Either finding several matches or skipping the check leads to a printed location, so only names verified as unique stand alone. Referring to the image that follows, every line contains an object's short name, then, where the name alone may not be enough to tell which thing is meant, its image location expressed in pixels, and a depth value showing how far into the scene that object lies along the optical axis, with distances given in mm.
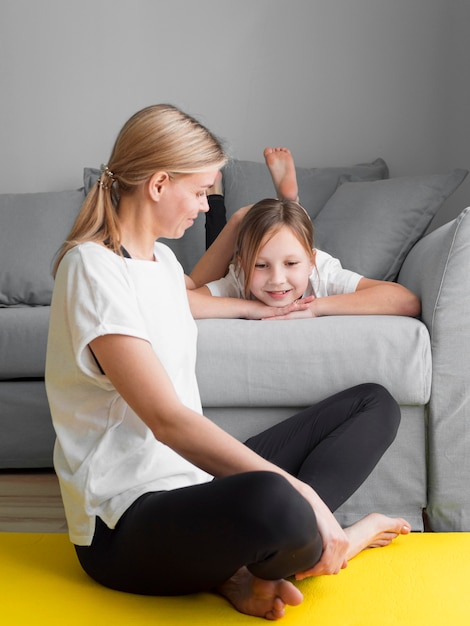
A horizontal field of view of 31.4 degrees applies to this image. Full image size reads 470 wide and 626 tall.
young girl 1970
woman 1215
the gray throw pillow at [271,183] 3004
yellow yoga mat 1310
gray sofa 1773
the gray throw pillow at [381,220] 2506
